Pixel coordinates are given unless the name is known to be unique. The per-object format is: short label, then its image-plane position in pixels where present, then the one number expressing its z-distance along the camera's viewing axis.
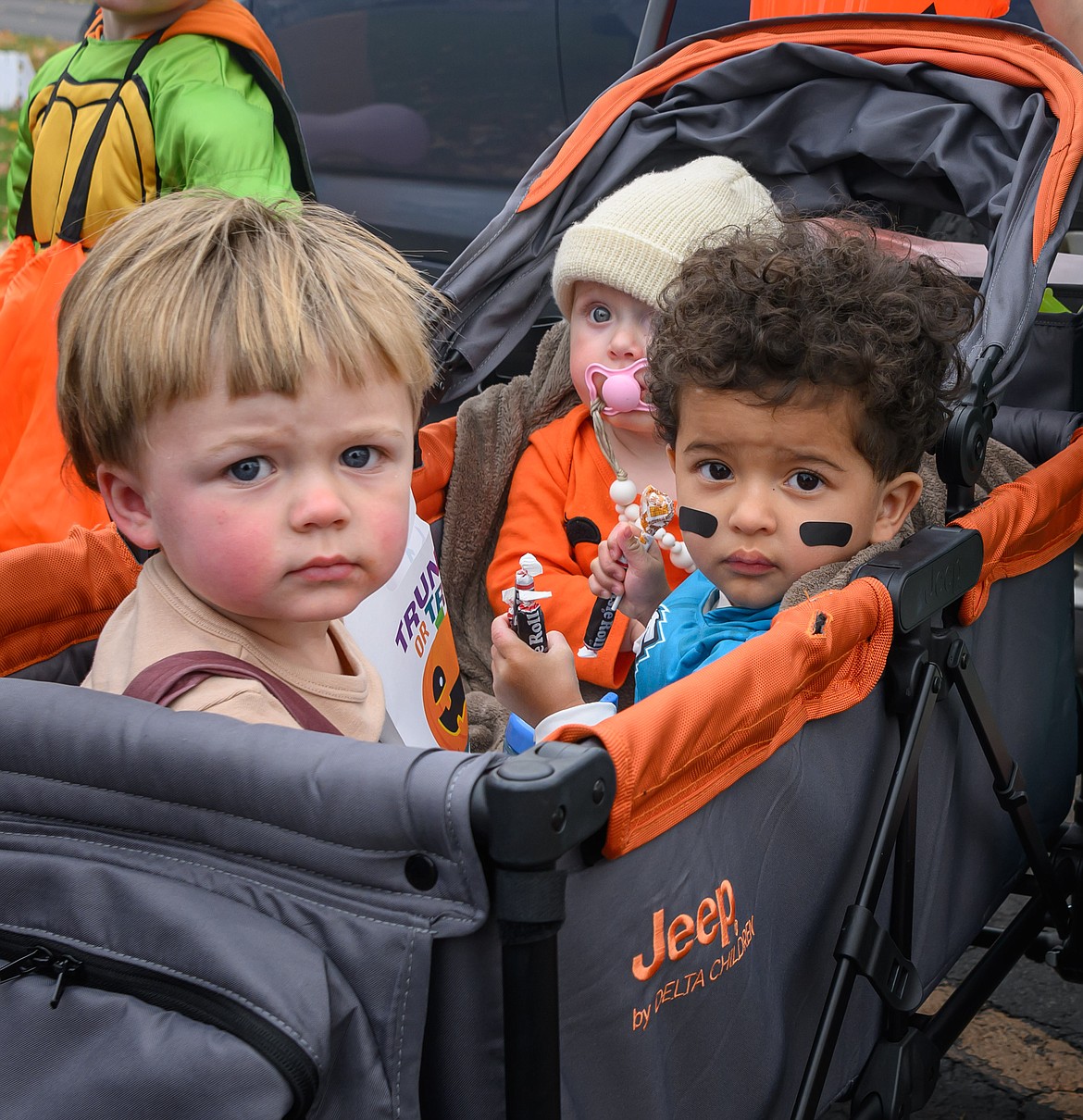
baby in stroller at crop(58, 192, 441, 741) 0.80
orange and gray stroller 0.69
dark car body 1.72
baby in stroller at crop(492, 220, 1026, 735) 0.96
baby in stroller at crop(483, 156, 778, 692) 1.16
